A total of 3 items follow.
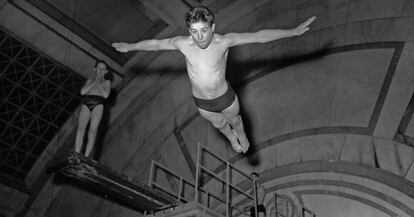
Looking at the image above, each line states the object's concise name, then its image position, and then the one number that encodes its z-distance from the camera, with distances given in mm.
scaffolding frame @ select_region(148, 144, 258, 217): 7797
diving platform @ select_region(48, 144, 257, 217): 4797
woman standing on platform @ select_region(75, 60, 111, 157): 6285
